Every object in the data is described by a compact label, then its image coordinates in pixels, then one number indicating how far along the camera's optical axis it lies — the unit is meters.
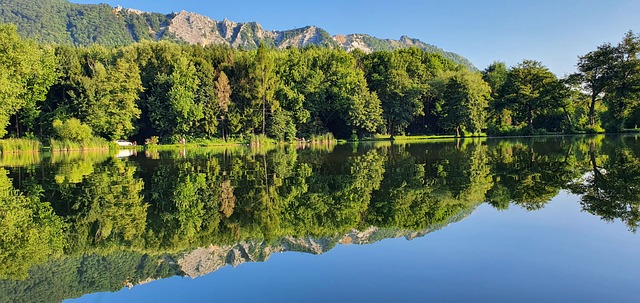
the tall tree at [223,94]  54.91
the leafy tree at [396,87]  63.28
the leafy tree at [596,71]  53.81
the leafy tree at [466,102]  60.97
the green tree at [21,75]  40.19
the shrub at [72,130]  41.62
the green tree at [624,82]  51.94
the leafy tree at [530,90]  57.44
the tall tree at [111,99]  46.47
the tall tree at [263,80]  55.44
